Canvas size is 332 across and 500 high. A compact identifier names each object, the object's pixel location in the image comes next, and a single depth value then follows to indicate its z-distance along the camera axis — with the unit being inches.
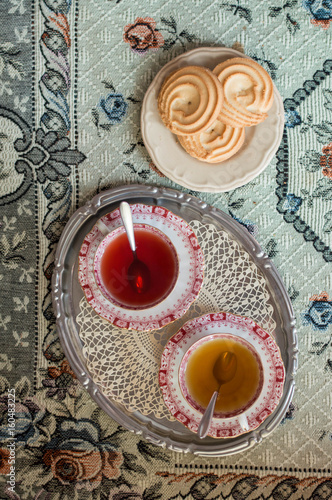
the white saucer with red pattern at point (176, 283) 35.4
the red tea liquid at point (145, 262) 35.2
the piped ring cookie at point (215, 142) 36.1
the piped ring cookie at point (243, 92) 35.8
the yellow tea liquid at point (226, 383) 35.8
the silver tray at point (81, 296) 37.7
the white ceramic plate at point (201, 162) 37.3
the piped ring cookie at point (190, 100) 35.0
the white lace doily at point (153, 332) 37.6
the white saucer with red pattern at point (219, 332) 35.9
